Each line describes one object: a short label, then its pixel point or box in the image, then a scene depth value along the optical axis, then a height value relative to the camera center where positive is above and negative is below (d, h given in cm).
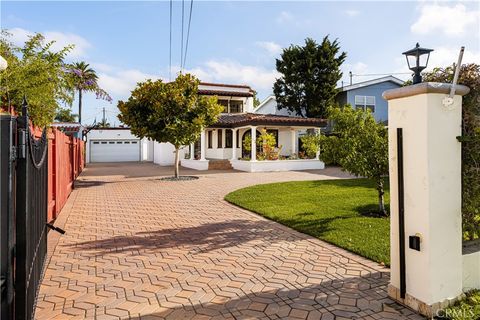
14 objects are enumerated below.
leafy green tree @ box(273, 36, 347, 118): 2816 +768
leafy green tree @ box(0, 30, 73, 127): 525 +142
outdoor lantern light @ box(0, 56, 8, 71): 431 +134
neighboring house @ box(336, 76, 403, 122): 2673 +578
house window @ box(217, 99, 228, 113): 2849 +529
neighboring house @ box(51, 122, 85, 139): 2659 +295
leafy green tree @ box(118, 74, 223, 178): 1490 +236
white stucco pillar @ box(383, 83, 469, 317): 302 -33
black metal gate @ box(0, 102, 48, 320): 198 -38
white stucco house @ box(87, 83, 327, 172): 2120 +169
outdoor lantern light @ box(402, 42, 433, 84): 365 +120
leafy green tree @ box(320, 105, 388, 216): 711 +40
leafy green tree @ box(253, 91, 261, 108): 5570 +1088
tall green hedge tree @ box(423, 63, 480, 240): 329 +14
